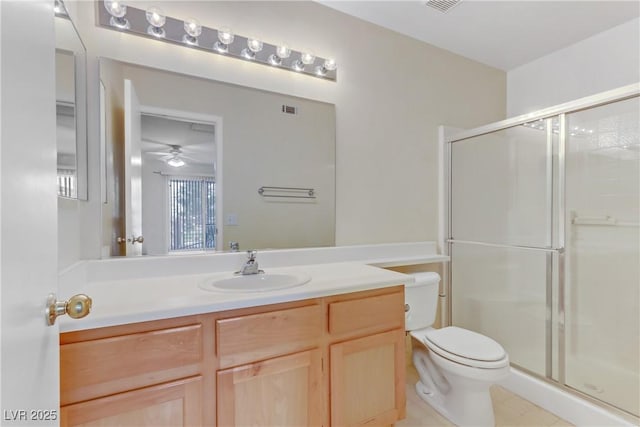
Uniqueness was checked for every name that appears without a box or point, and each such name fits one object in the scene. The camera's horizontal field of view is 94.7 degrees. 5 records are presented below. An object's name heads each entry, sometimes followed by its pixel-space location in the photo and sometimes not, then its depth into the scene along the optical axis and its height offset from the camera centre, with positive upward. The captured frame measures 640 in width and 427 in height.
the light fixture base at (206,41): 1.37 +0.88
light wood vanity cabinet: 0.90 -0.56
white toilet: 1.49 -0.79
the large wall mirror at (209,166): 1.39 +0.25
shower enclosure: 1.81 -0.22
